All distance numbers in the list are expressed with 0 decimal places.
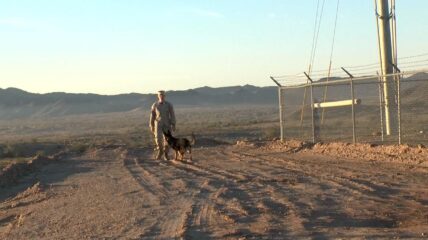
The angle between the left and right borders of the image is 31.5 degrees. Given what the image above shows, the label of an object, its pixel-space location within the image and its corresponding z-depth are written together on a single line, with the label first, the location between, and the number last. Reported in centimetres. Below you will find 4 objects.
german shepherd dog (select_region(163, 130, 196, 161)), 1992
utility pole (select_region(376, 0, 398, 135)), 2408
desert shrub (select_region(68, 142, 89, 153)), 2883
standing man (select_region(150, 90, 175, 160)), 2022
